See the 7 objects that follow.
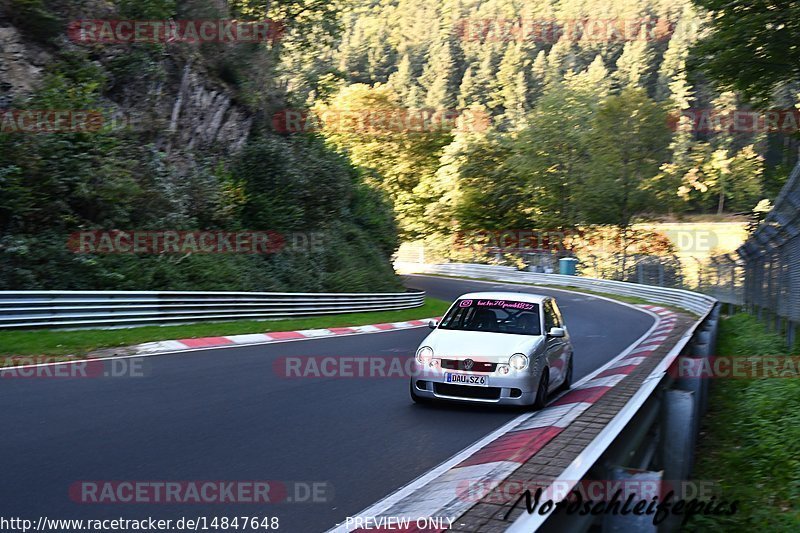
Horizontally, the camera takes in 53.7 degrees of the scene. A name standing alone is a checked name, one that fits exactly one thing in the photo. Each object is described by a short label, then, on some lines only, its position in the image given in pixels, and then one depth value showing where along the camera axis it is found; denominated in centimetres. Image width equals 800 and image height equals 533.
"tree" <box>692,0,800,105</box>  2064
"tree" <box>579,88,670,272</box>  6025
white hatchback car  1007
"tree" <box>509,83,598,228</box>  6938
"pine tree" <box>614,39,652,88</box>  12850
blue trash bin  5525
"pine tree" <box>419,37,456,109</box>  14362
